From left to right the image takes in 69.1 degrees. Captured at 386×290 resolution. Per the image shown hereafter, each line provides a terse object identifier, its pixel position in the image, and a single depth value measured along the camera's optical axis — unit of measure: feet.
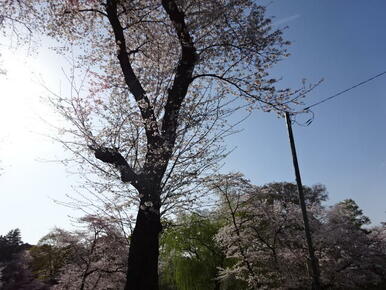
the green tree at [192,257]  52.85
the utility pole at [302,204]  22.94
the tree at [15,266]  66.23
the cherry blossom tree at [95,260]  53.16
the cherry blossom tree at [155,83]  16.42
